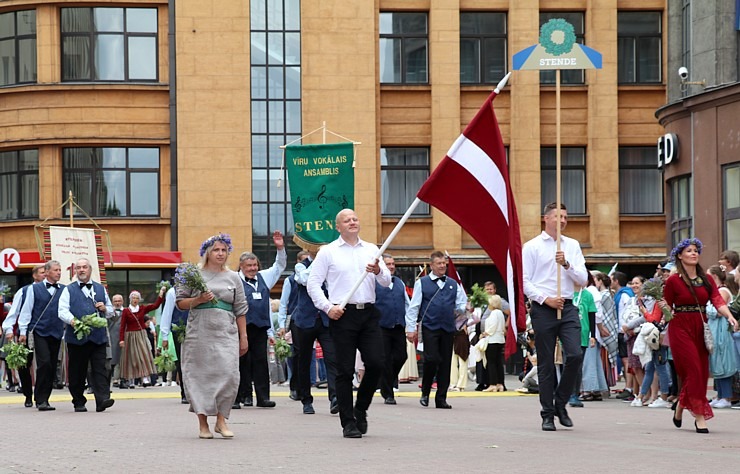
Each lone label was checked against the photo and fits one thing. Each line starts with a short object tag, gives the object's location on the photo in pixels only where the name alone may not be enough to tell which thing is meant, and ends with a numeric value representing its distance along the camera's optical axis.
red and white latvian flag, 13.79
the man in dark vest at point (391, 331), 19.08
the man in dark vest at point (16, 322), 19.77
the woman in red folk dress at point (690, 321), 14.06
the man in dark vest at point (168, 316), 19.28
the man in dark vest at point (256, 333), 18.42
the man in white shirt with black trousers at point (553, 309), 13.94
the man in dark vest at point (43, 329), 19.03
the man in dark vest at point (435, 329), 18.62
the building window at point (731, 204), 27.61
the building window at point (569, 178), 39.22
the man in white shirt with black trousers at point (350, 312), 13.23
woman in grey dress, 13.37
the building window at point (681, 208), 30.27
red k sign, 35.97
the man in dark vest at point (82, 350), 18.31
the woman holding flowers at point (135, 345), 27.89
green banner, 24.98
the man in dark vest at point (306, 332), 17.20
